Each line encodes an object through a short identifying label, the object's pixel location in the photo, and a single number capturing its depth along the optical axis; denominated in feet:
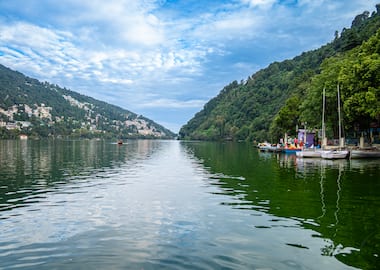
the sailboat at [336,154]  154.30
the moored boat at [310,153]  171.32
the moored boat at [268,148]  240.28
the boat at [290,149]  216.33
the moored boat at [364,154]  156.15
